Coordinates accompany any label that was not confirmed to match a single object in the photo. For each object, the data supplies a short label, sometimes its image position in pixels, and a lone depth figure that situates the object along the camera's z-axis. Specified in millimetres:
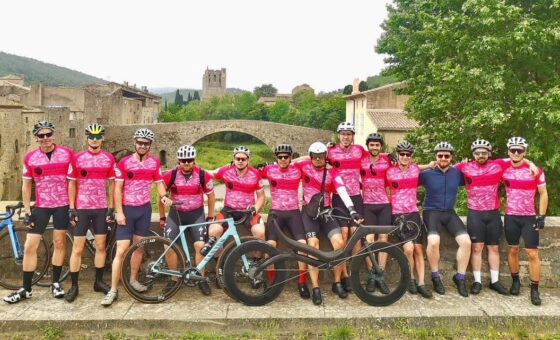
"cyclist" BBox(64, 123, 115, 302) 5059
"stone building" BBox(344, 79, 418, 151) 28016
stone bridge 44750
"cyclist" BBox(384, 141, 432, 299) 5398
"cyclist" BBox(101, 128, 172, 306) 5074
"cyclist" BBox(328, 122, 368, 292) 5598
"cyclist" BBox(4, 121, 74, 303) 5027
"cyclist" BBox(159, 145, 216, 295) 5277
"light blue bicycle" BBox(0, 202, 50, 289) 5363
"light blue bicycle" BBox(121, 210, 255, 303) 5027
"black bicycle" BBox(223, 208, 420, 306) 4992
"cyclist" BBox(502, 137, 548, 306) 5230
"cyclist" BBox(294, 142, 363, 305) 5223
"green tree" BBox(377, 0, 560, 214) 10211
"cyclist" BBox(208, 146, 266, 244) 5344
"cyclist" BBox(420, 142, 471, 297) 5375
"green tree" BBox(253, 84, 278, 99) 115112
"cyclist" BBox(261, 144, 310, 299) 5359
